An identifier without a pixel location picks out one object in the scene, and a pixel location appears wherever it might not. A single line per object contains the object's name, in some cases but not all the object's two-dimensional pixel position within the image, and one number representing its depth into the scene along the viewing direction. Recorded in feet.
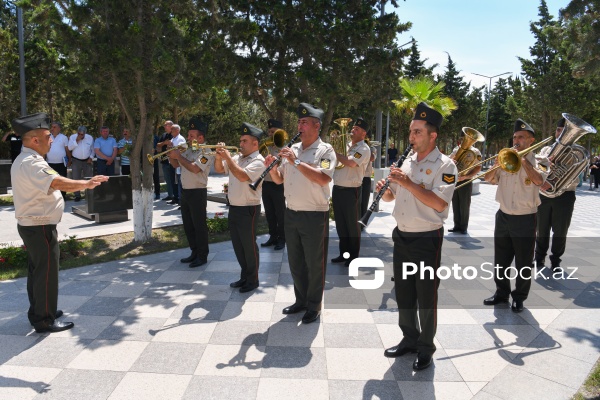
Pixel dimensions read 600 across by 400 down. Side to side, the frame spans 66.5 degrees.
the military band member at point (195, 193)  22.18
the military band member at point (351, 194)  22.61
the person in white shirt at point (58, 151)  38.37
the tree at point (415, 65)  116.38
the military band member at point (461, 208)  31.78
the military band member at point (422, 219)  12.30
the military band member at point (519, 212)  17.10
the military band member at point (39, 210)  14.14
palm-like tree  35.40
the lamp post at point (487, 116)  119.79
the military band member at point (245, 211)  19.04
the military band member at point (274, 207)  26.76
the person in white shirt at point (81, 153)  40.47
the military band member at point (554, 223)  22.17
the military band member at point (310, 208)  15.90
